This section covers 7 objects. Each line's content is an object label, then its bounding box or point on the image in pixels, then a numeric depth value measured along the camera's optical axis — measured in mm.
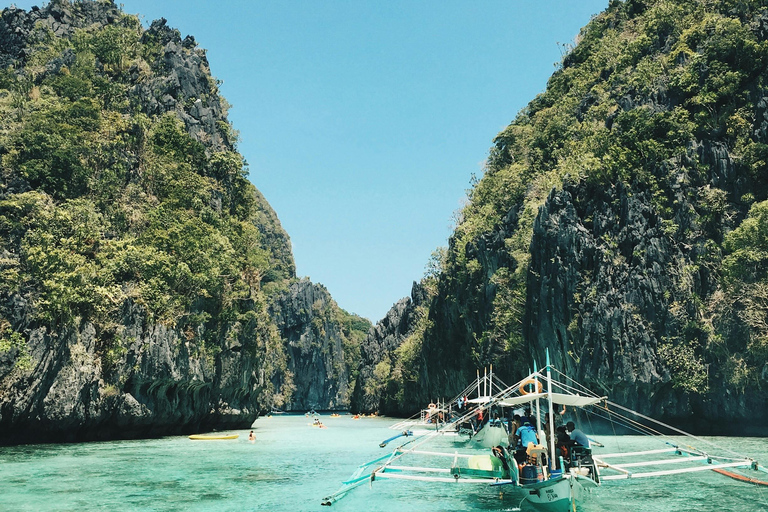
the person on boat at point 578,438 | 14344
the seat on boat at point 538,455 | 13328
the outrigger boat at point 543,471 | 12289
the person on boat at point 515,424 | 17034
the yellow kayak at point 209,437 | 33219
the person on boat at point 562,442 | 14219
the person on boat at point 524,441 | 13922
